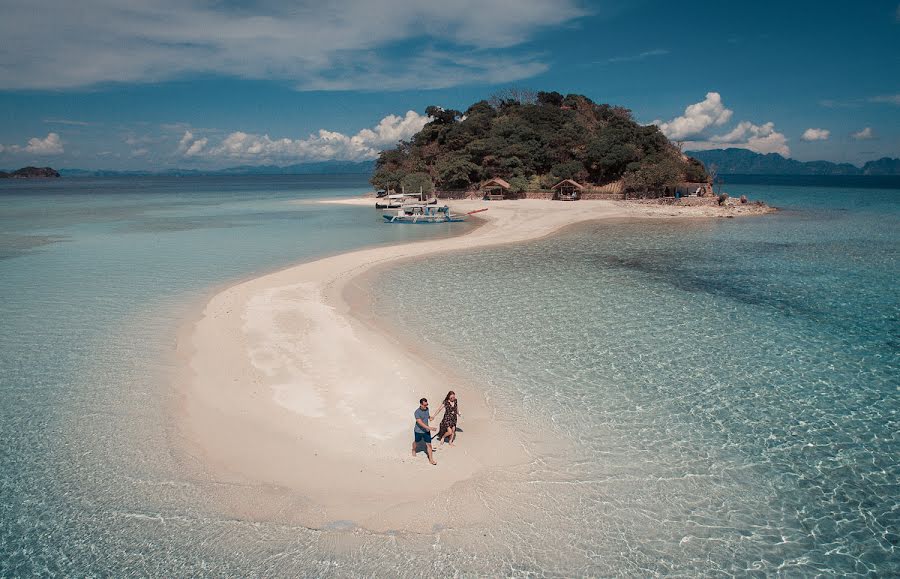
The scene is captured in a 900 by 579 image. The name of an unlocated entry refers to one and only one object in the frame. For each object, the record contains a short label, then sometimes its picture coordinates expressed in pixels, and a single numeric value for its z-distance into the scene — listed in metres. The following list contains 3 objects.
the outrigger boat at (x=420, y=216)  45.34
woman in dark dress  8.93
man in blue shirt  8.41
